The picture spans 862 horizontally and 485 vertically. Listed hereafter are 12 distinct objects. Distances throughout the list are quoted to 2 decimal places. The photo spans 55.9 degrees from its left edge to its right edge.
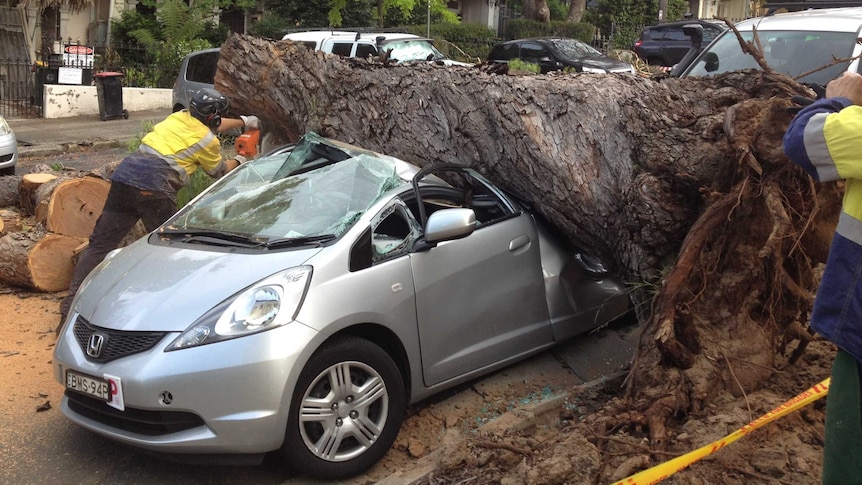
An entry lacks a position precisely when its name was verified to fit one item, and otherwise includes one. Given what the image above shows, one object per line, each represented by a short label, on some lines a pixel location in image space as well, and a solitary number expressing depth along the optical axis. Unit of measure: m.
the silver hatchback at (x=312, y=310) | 3.66
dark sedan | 18.28
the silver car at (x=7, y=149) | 10.20
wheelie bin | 16.43
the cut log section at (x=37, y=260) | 6.62
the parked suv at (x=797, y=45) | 6.85
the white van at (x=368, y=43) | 14.54
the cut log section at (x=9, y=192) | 8.36
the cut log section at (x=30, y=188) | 7.83
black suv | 20.83
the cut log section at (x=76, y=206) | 6.85
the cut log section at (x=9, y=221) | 7.54
